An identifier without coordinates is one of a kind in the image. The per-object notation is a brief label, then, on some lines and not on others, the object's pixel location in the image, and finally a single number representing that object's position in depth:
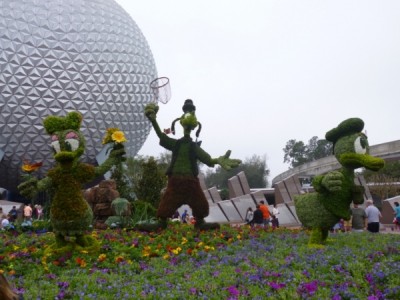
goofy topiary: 8.68
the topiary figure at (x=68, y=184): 6.40
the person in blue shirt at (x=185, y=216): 16.46
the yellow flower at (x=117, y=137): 7.00
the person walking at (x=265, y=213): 13.60
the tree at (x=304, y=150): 70.50
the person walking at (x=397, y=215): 12.27
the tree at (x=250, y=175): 59.22
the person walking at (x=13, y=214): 14.86
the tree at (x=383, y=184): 27.70
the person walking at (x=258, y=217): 12.96
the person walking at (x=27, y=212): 13.72
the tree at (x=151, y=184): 13.91
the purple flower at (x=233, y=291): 3.92
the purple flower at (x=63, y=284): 4.47
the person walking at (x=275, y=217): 14.80
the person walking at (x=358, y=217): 10.74
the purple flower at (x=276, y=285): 4.08
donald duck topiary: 6.85
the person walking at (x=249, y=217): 13.88
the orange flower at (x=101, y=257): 5.91
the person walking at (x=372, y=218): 10.58
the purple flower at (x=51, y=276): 5.00
